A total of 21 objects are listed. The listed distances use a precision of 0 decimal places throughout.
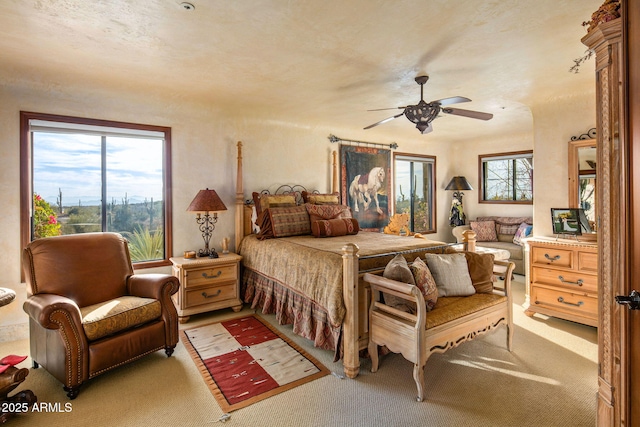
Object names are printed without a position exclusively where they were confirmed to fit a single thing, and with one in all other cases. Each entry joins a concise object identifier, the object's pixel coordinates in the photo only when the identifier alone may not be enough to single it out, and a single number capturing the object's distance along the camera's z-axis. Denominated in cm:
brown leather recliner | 220
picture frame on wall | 543
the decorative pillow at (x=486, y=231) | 605
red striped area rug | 231
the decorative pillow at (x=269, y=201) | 416
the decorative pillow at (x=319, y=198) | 460
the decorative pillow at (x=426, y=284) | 241
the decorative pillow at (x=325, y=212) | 410
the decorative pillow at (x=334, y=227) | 382
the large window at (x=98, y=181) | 331
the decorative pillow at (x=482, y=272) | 280
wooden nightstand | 357
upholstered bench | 215
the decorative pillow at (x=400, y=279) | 237
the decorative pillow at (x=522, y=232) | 542
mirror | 357
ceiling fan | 290
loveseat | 547
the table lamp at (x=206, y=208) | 378
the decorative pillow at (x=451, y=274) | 268
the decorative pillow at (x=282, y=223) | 386
